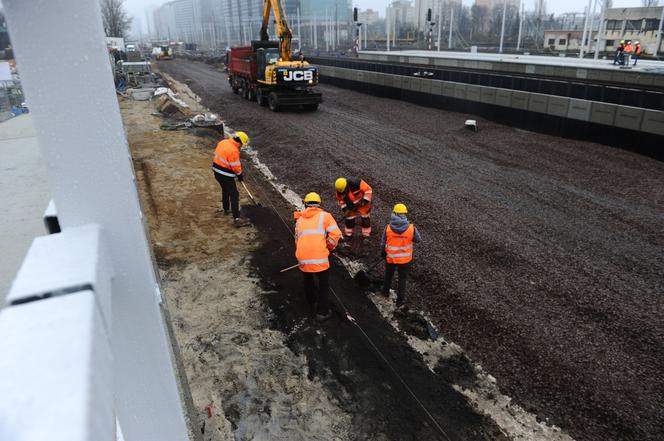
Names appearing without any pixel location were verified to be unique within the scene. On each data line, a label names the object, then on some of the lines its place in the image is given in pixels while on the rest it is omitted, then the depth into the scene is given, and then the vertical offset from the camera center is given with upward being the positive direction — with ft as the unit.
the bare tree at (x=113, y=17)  186.39 +17.39
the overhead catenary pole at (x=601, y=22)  104.97 +5.19
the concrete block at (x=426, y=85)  73.31 -5.42
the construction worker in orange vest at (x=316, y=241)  20.58 -8.19
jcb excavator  70.03 -2.86
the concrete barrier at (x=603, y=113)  47.01 -6.82
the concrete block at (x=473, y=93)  63.82 -5.92
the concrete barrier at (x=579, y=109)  49.23 -6.63
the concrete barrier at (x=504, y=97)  58.70 -6.16
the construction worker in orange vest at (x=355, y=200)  27.61 -8.70
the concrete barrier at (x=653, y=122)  42.50 -7.08
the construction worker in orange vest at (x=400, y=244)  21.49 -8.88
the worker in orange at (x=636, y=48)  100.21 -0.89
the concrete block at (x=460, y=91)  66.69 -5.85
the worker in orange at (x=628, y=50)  100.57 -1.16
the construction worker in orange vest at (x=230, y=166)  31.04 -7.27
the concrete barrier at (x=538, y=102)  53.78 -6.33
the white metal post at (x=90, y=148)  3.40 -0.69
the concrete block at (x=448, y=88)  69.10 -5.65
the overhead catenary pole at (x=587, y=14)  116.67 +7.87
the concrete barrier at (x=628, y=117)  44.58 -6.93
